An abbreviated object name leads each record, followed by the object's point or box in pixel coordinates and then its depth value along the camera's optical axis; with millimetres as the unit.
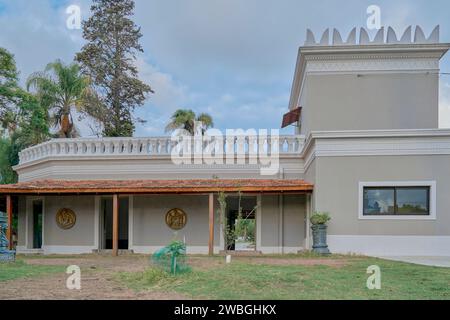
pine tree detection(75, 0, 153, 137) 29531
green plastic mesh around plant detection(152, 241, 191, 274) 8391
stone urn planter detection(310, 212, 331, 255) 13008
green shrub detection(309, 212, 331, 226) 12966
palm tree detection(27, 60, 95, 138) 21266
